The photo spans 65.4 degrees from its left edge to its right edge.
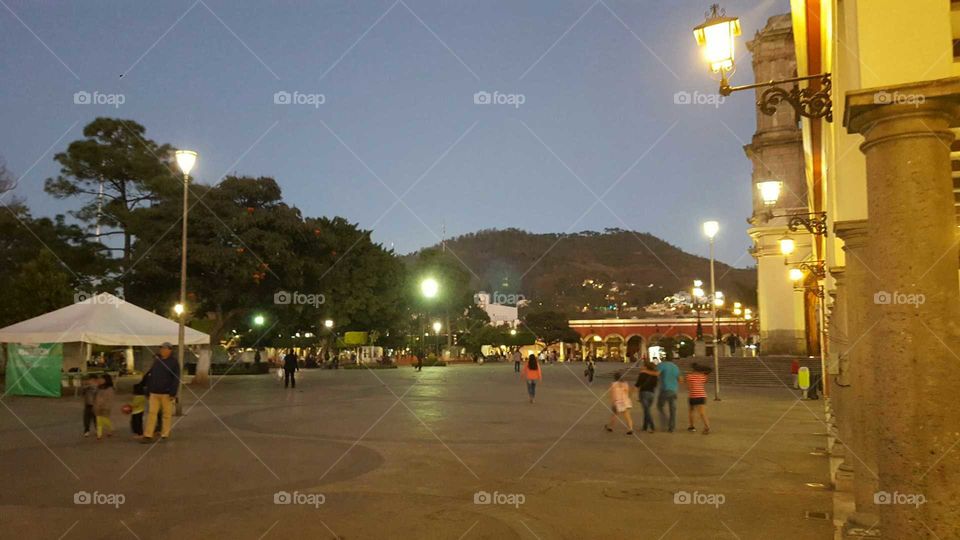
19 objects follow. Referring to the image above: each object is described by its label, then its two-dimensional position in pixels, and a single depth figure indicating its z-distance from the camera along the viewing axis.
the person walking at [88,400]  12.89
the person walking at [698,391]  14.38
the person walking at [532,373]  21.25
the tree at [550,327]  87.75
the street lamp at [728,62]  8.20
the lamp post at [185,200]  16.47
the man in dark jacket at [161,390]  12.15
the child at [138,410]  12.70
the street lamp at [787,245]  20.15
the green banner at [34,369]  22.55
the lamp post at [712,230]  23.50
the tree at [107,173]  35.94
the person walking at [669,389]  14.64
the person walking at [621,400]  13.93
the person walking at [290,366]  27.97
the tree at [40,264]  33.19
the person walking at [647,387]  14.51
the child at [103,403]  12.48
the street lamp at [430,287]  48.84
